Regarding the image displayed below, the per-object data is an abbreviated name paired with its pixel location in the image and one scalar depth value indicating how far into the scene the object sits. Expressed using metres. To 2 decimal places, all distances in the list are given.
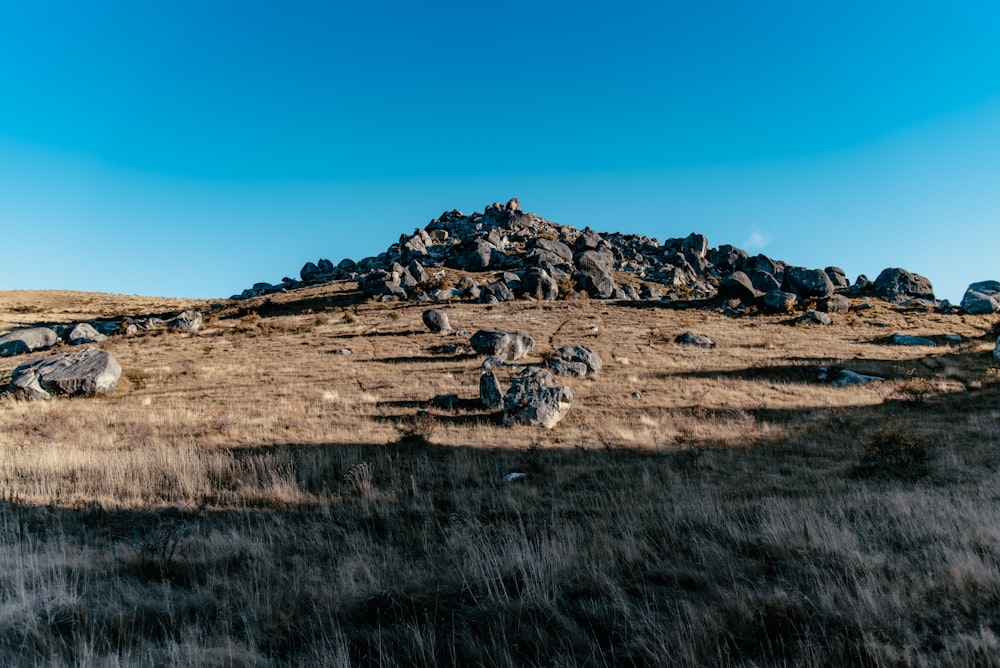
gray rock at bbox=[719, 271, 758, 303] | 51.78
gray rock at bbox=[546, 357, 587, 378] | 22.42
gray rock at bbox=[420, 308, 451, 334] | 36.53
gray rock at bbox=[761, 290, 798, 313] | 47.88
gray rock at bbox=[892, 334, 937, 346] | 31.94
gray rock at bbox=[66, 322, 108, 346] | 36.28
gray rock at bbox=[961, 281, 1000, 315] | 48.41
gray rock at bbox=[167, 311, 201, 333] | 40.32
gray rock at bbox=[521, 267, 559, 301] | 56.94
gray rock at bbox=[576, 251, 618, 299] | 62.16
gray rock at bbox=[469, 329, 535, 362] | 26.59
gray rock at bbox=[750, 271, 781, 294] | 55.44
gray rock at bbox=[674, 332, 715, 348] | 32.91
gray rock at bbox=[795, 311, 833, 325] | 42.81
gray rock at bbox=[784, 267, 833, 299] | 52.72
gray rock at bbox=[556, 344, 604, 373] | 23.91
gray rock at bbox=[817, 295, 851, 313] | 48.52
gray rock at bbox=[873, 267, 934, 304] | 61.81
